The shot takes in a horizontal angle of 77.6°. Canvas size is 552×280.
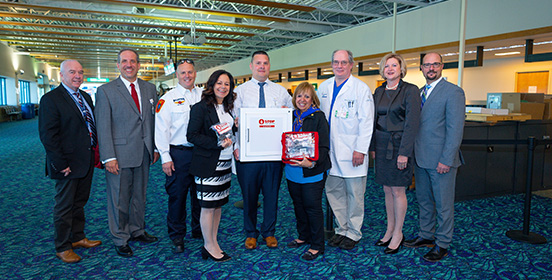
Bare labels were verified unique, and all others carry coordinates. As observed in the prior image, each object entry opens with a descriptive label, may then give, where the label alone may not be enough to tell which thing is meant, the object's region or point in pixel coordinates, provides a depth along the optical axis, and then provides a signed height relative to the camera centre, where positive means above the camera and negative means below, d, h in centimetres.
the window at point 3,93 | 1891 +102
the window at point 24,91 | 2281 +136
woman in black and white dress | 258 -27
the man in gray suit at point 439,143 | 268 -25
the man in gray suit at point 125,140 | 276 -23
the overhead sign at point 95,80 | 3573 +328
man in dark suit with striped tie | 264 -25
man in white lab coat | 283 -25
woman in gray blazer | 272 -18
